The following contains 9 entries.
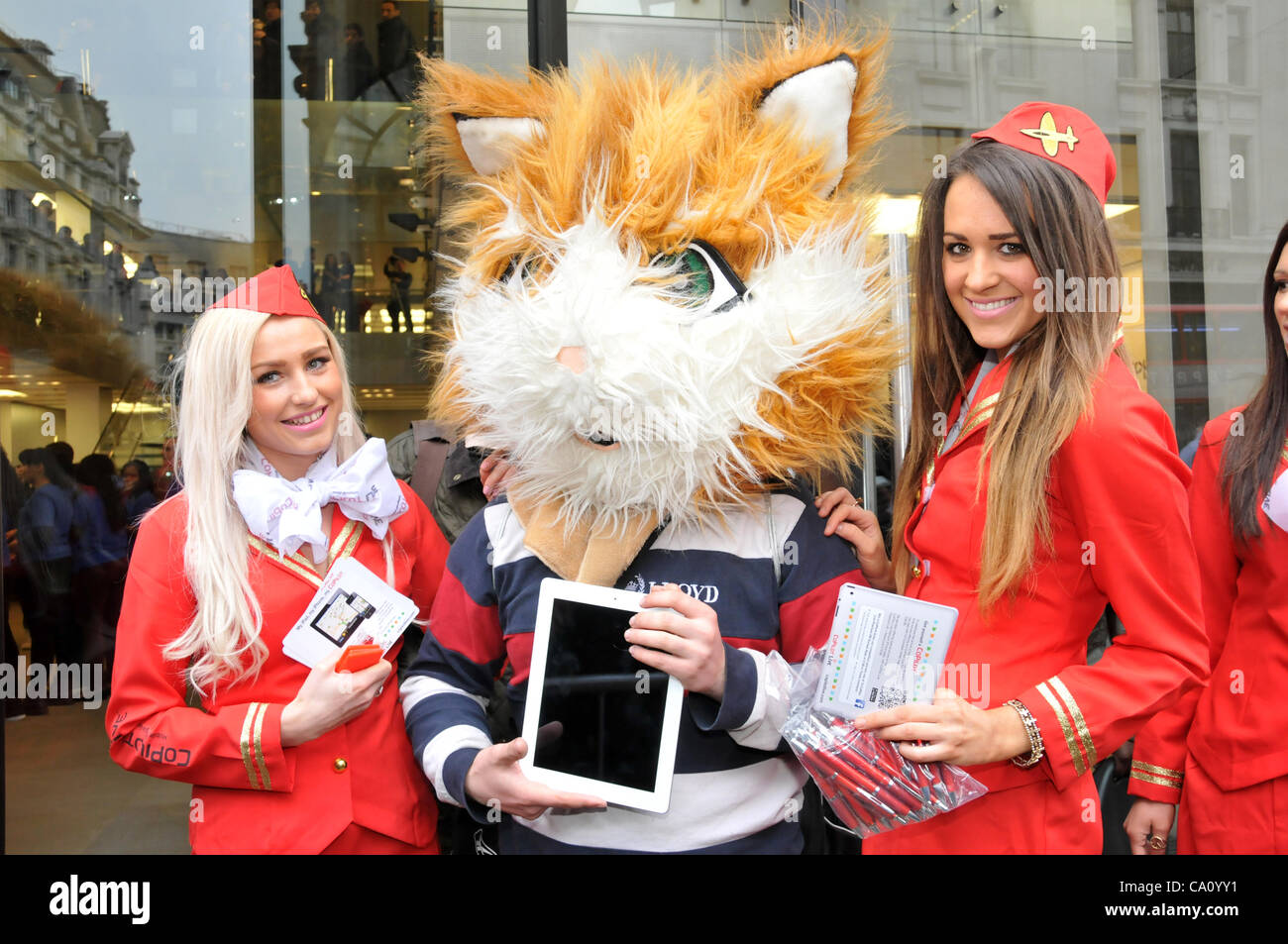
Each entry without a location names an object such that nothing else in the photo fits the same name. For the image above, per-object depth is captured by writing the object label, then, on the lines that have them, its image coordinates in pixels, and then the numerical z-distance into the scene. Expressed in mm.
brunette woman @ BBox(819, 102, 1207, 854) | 1615
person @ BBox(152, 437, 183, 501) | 3629
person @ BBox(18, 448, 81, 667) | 3459
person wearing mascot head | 1670
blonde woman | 1907
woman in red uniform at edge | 2072
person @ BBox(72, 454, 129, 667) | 3570
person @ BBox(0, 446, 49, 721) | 3312
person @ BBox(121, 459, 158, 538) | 3602
